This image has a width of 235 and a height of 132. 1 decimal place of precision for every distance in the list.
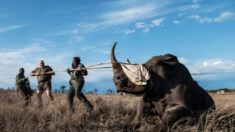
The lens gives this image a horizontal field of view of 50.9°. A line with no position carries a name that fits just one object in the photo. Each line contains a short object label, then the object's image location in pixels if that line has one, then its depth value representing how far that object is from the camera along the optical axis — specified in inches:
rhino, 192.7
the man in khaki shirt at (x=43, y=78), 368.2
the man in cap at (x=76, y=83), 307.2
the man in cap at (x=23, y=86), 414.0
